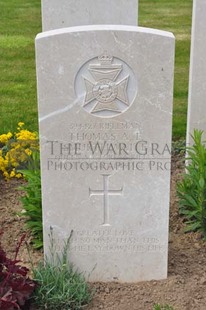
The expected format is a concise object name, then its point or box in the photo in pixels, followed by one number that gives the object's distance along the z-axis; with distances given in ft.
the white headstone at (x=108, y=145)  11.40
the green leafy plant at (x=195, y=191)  13.83
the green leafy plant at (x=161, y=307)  11.80
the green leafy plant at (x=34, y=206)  13.76
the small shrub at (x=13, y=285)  11.08
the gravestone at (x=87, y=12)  17.81
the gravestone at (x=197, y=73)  16.19
